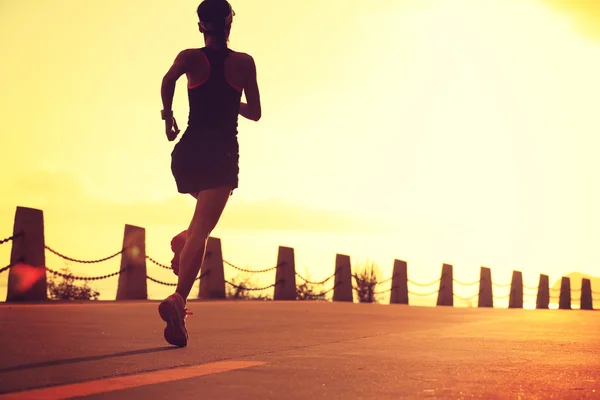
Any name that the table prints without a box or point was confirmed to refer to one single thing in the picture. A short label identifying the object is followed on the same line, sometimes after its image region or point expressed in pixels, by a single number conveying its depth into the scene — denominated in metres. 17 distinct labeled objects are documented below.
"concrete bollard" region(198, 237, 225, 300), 19.23
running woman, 6.51
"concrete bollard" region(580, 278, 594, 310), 43.28
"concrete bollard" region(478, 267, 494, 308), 35.25
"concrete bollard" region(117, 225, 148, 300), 16.31
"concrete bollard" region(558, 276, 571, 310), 42.31
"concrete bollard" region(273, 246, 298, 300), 22.42
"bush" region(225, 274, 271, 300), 21.35
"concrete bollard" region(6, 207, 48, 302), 13.68
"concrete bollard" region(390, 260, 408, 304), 29.88
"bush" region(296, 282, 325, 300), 23.92
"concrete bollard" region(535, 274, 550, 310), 40.28
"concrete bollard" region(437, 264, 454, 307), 32.28
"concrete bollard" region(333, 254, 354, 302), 25.97
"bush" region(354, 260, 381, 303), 27.66
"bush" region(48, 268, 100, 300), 17.25
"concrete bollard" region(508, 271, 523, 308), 38.09
